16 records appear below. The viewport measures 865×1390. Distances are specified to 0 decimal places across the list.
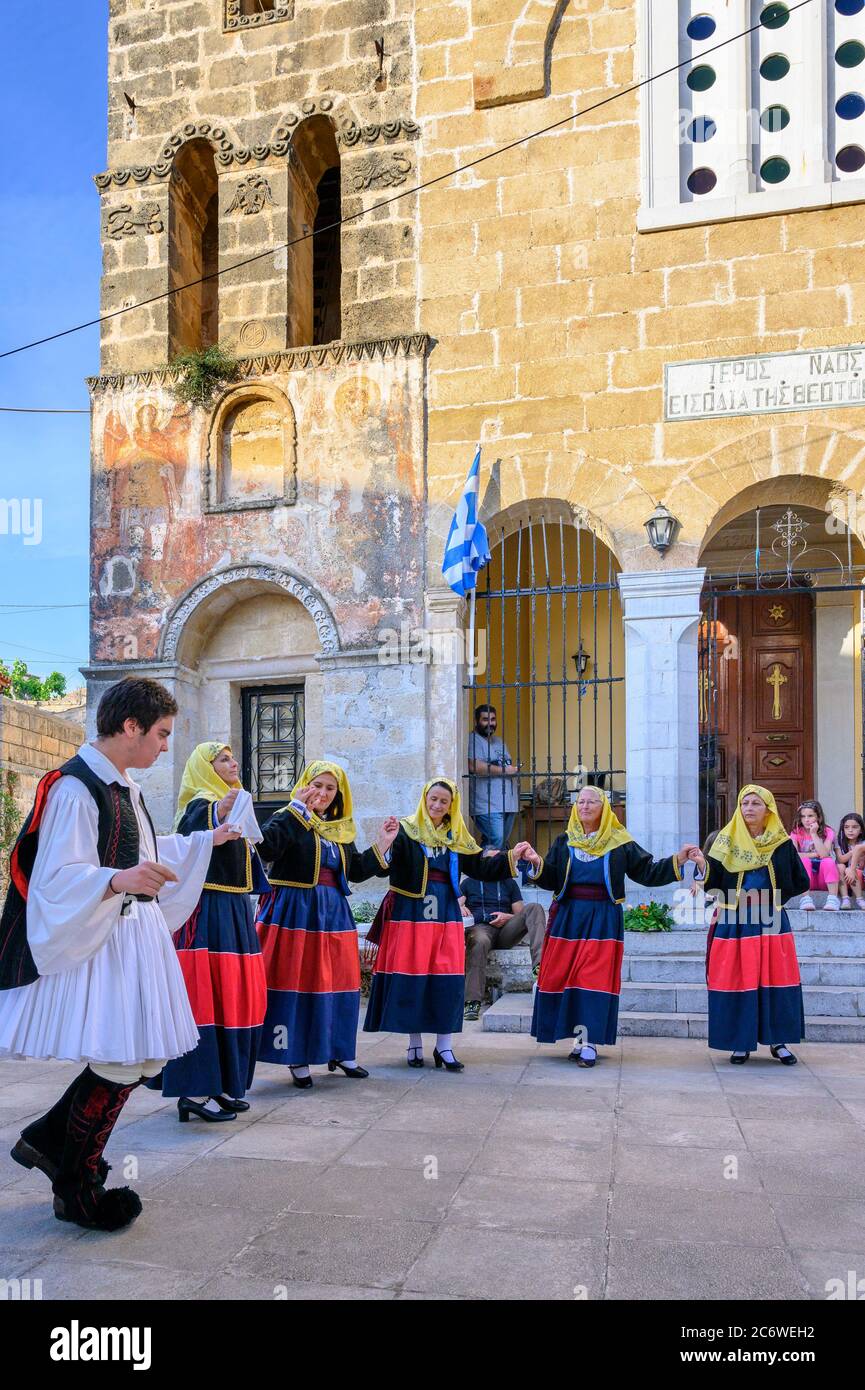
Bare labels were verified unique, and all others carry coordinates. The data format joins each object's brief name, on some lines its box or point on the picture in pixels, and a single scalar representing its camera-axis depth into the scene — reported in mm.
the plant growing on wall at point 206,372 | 11844
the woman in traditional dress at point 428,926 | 7036
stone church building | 10336
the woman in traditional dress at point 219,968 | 5594
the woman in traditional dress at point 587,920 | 7152
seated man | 9109
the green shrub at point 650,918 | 9398
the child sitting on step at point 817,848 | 9516
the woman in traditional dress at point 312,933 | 6445
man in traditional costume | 3742
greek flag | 10656
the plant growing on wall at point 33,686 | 42062
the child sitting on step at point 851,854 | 9500
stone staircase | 8141
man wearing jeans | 10977
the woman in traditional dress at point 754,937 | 7113
